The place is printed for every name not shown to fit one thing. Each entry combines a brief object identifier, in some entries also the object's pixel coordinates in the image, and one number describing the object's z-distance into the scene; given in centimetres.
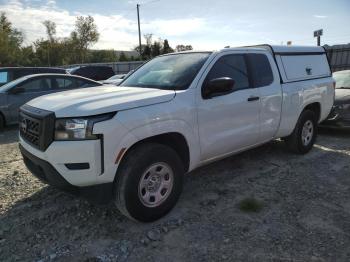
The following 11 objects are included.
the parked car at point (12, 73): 1065
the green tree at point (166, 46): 5487
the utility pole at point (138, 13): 3549
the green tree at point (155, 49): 5296
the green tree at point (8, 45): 4712
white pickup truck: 329
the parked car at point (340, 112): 776
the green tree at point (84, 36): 5631
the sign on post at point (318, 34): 1394
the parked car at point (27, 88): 898
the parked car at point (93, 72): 2227
